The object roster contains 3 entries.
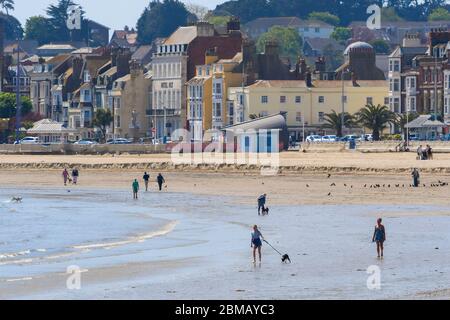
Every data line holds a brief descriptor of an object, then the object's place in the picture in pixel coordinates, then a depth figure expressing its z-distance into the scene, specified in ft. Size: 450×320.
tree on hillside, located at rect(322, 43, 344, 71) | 615.57
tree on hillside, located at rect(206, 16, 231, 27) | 628.03
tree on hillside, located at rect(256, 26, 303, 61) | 613.52
